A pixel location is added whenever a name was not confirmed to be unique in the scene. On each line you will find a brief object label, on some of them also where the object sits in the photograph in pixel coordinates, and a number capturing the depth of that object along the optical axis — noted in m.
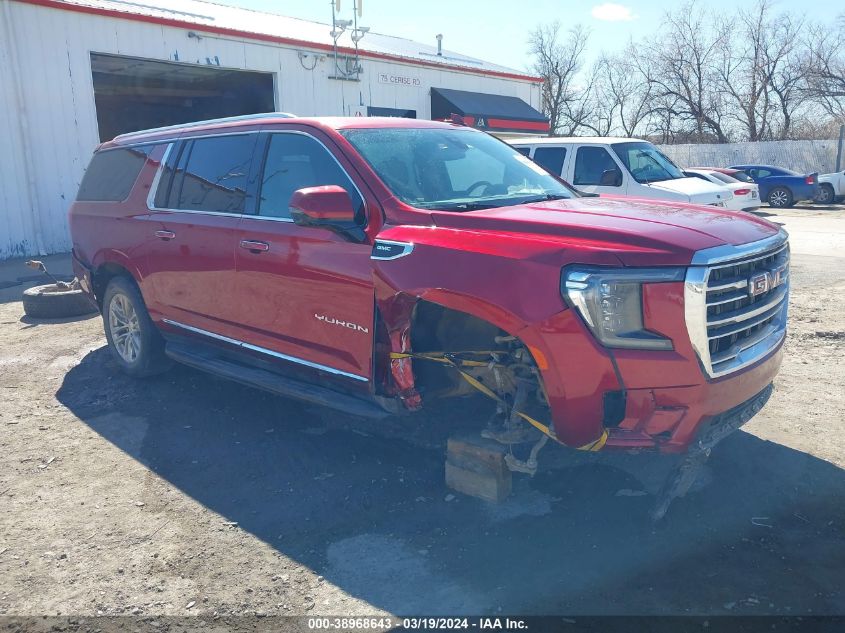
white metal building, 13.40
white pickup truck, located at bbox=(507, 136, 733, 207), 11.03
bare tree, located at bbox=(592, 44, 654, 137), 47.14
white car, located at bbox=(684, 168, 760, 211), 12.80
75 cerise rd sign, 19.78
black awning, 21.27
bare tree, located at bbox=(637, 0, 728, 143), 43.31
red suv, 3.21
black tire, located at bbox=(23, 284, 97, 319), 8.56
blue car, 23.75
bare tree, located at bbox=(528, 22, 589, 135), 53.72
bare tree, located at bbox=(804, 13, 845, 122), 40.16
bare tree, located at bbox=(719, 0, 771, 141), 41.78
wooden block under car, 3.88
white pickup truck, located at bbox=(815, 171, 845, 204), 24.91
